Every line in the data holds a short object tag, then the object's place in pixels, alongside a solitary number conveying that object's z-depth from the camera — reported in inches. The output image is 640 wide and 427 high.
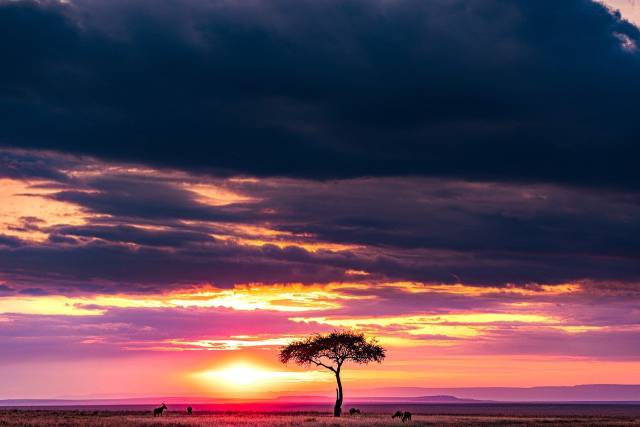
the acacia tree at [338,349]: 4407.0
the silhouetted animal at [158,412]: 4110.7
